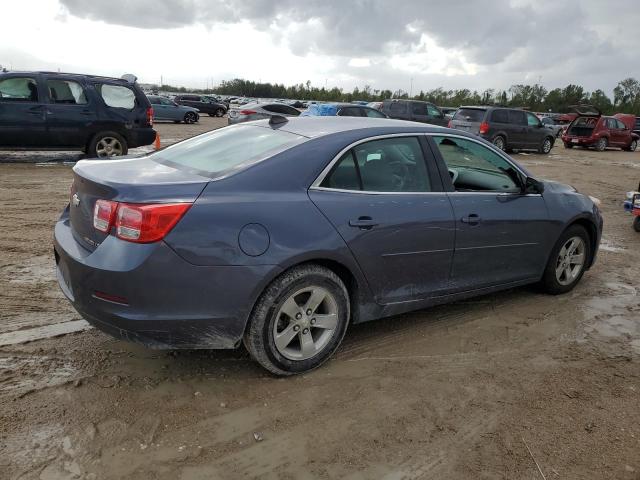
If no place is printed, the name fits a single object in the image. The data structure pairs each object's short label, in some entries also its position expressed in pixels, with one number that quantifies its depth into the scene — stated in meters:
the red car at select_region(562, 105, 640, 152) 24.19
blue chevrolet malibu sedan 2.97
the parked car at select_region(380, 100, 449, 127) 20.56
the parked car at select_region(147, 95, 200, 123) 28.56
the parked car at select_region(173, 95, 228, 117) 40.34
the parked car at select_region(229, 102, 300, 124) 21.44
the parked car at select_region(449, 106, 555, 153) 18.83
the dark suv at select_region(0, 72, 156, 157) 10.47
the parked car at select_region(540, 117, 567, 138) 34.12
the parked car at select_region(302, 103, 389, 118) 16.72
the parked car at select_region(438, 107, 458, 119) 36.81
